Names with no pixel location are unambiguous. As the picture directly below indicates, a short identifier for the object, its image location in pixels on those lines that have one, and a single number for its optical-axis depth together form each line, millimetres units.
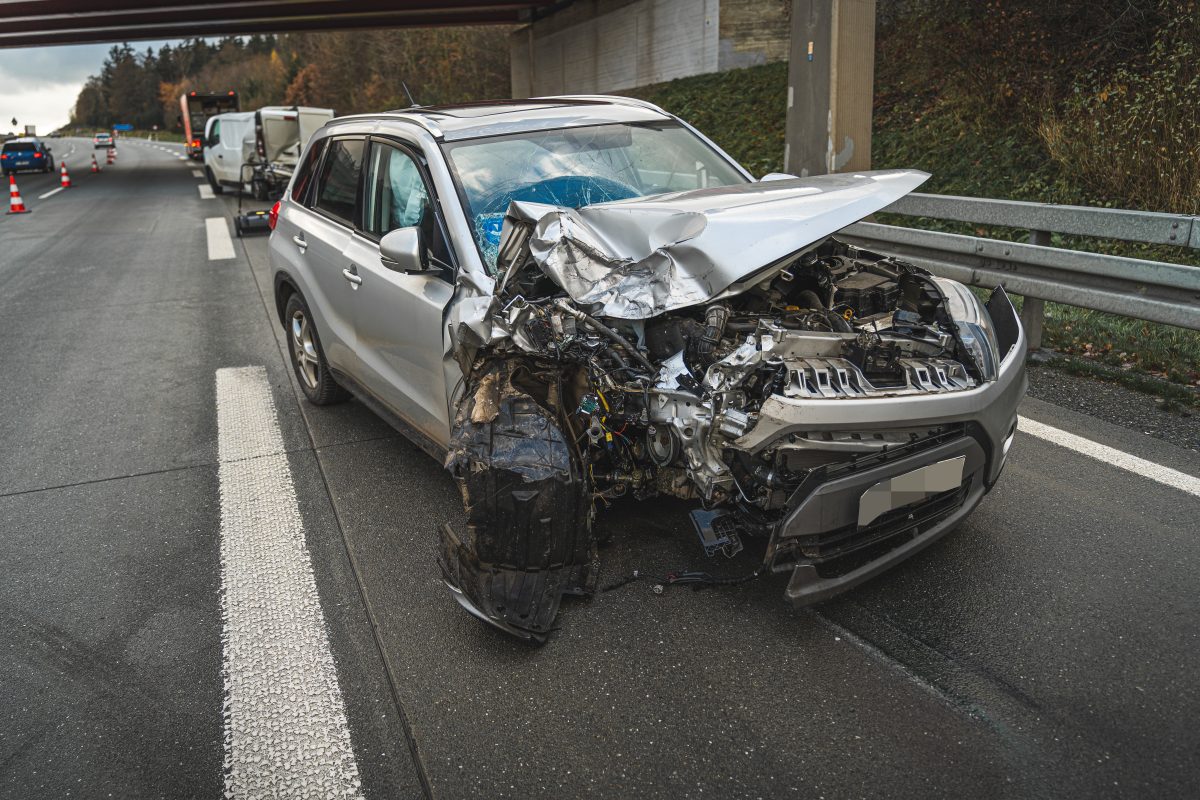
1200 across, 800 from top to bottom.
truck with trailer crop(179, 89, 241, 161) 43719
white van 19172
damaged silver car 3105
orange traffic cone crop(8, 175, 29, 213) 20531
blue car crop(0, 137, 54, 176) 36062
